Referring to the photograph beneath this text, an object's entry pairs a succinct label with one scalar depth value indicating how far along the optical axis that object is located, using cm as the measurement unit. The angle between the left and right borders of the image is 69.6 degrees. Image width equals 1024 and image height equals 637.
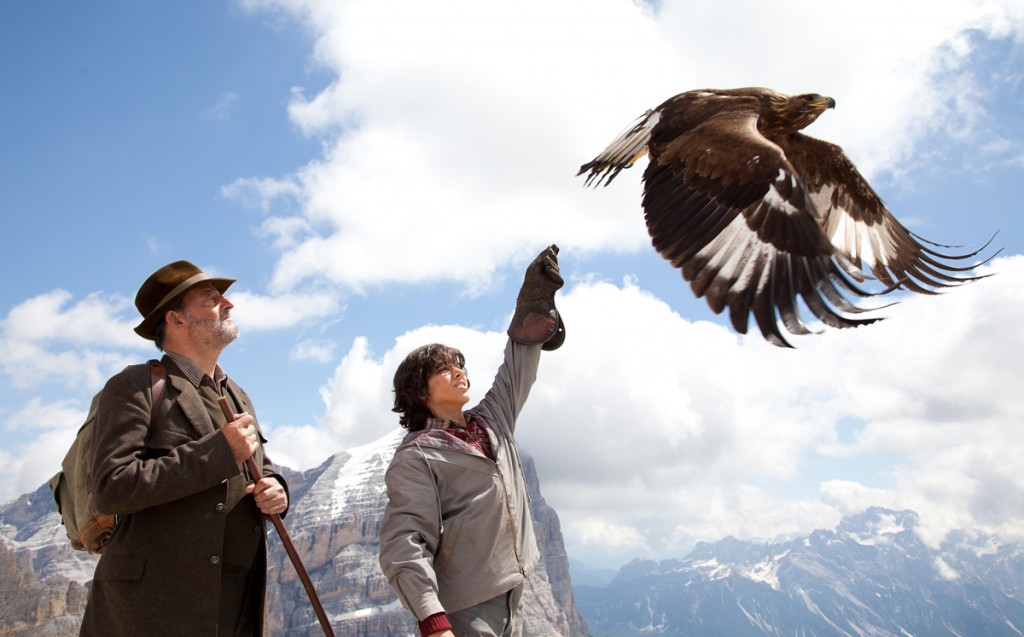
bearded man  293
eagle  401
